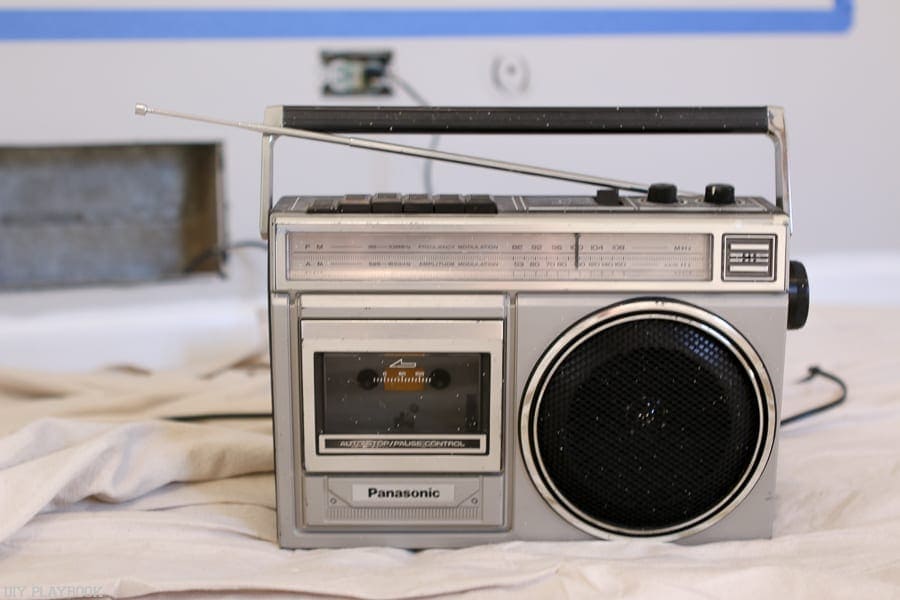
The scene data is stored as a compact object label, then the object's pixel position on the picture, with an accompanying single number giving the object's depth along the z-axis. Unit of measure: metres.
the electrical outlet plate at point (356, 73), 1.75
